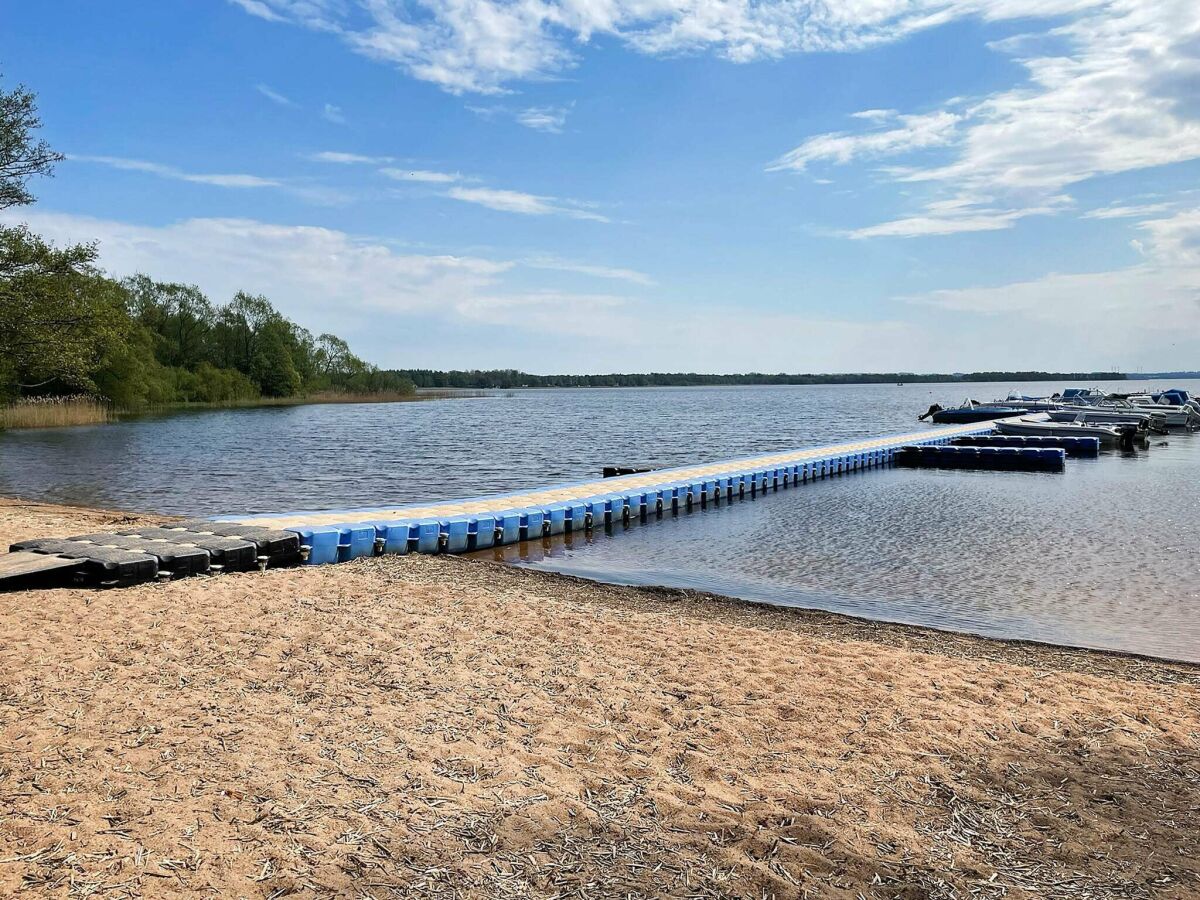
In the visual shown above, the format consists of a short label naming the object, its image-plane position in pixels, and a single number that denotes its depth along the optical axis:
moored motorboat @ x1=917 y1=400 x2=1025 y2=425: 52.69
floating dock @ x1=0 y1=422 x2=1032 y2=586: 8.92
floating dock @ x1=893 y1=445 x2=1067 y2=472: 29.25
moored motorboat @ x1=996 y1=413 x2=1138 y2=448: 38.59
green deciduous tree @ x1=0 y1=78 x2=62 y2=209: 19.48
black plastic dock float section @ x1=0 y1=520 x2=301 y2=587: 8.61
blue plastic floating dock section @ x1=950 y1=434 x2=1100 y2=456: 33.97
